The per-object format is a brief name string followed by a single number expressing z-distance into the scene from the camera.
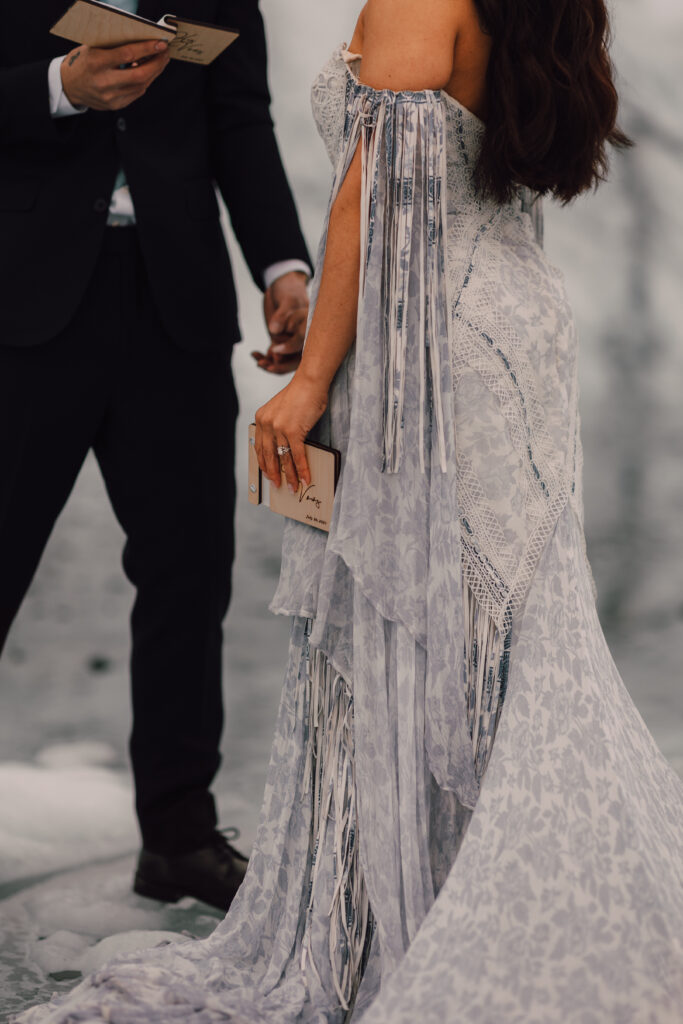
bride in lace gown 5.10
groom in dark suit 5.62
